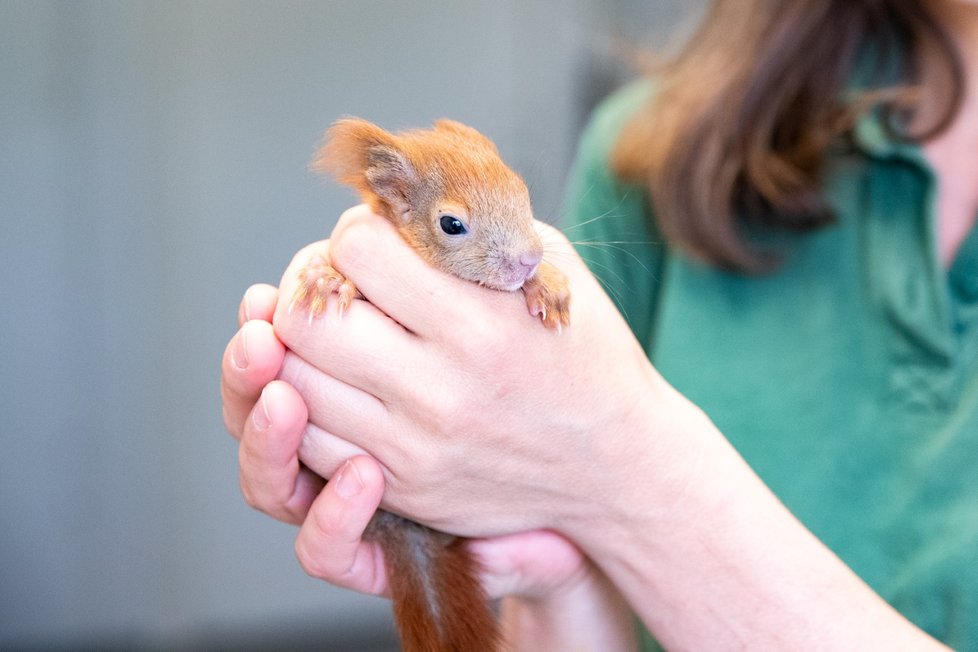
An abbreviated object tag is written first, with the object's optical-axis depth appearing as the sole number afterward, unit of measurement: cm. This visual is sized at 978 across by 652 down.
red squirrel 48
